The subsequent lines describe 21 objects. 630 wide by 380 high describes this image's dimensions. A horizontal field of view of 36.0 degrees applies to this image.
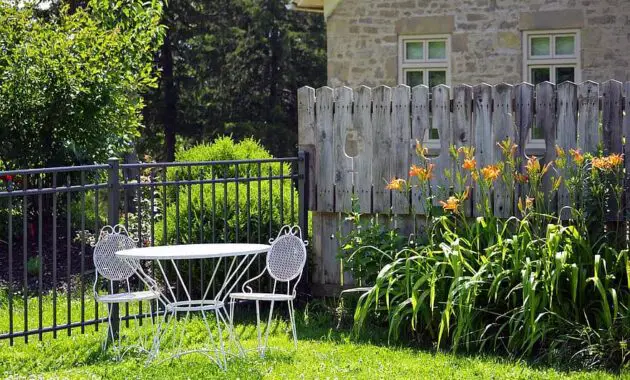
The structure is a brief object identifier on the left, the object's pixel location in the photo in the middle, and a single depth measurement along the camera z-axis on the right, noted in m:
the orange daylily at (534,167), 7.41
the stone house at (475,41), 13.59
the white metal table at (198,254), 6.67
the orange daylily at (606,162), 7.02
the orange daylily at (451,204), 7.50
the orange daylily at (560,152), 7.29
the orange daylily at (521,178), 7.62
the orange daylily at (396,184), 7.92
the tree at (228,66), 28.17
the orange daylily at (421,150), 7.96
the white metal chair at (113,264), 7.30
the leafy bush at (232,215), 9.19
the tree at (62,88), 11.48
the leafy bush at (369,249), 8.10
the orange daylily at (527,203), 7.32
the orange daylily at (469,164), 7.57
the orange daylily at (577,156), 7.20
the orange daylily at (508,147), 7.64
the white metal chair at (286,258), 7.40
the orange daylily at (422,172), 7.79
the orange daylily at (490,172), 7.49
